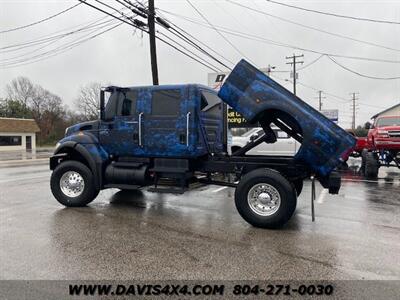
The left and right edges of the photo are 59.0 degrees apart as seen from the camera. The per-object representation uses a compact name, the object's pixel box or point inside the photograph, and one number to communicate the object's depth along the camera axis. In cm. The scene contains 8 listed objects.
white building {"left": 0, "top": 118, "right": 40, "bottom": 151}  4644
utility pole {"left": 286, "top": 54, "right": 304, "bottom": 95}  5000
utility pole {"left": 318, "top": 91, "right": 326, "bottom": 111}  7625
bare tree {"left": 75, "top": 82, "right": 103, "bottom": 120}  7660
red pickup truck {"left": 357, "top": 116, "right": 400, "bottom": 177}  1391
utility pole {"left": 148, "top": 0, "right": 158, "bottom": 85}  1688
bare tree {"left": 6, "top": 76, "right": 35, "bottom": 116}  8181
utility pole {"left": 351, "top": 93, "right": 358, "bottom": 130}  8775
